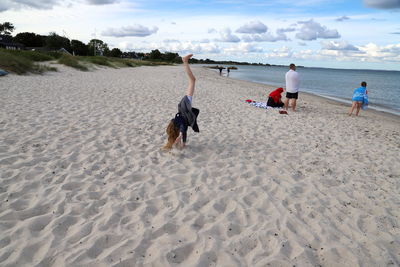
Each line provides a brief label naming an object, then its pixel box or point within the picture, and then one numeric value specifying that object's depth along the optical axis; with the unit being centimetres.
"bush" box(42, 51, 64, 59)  3030
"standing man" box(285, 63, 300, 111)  1023
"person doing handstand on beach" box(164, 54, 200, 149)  493
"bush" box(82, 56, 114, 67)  2947
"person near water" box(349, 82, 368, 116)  1060
